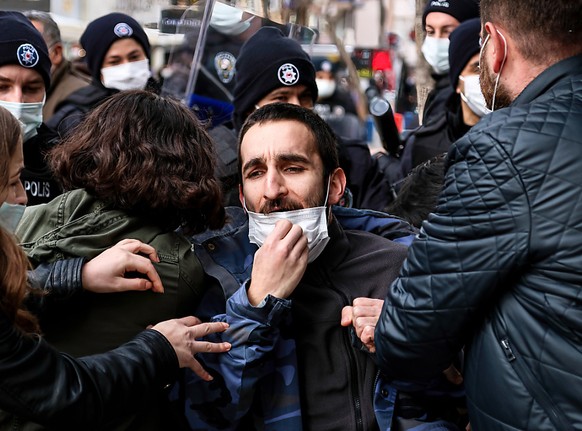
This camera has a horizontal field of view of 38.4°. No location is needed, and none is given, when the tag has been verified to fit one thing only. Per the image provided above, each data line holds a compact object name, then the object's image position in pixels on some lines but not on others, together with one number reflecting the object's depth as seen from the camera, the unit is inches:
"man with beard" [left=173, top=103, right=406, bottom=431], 103.7
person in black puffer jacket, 79.4
